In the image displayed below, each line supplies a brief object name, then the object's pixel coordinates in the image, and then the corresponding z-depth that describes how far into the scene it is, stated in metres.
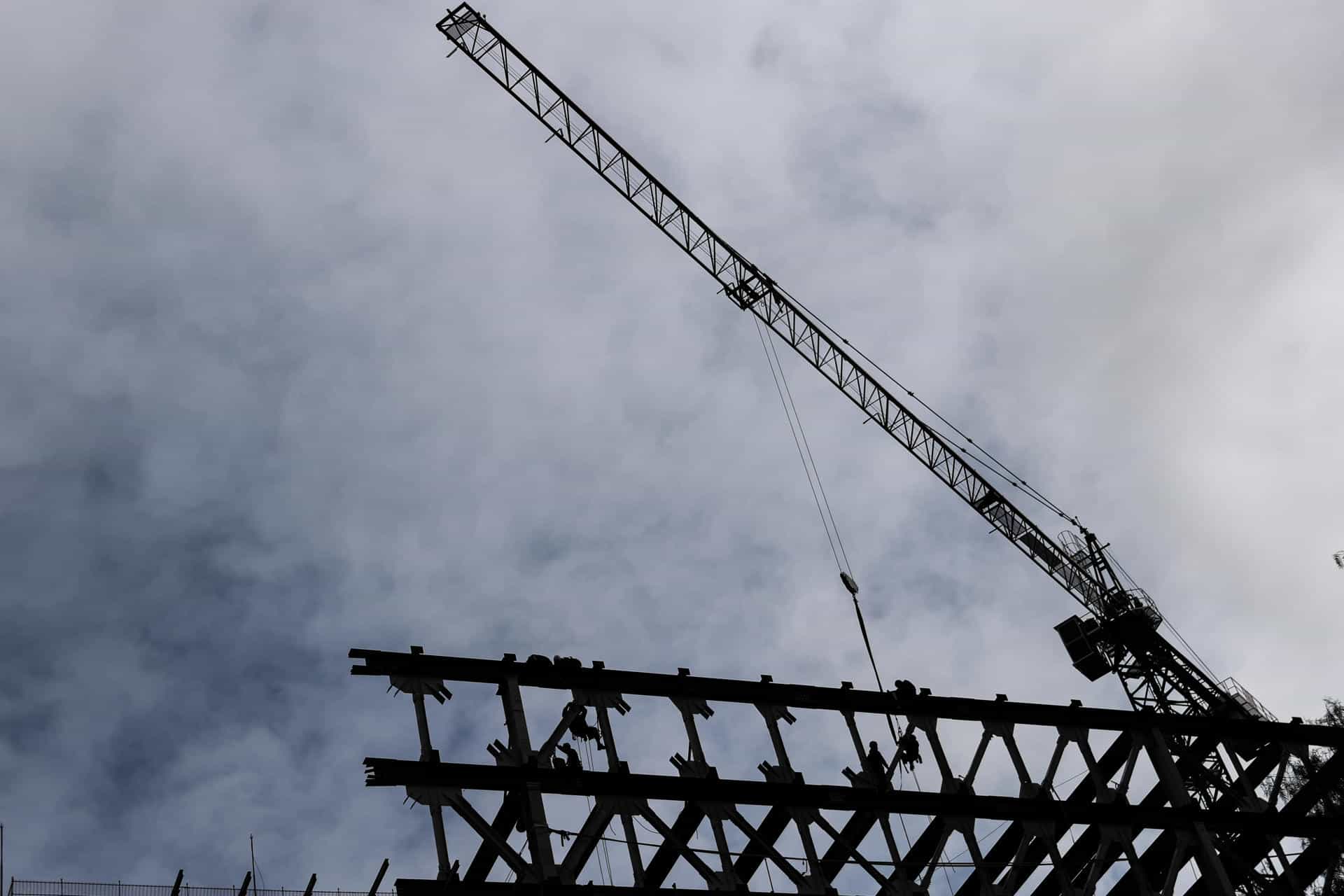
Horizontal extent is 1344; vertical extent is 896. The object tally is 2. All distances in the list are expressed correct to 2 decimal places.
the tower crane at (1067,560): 54.59
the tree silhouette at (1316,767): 51.82
